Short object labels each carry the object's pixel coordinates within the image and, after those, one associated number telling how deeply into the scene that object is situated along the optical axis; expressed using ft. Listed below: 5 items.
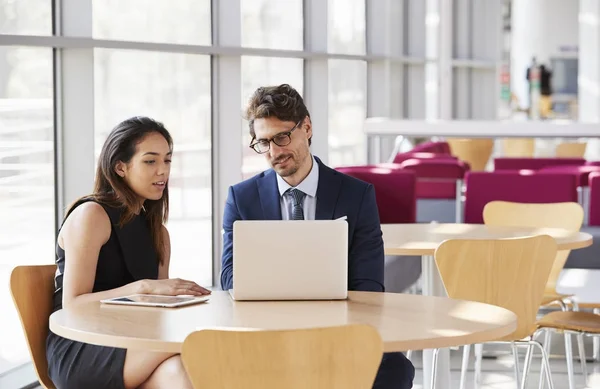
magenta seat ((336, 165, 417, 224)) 23.27
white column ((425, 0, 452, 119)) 48.75
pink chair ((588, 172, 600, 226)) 24.81
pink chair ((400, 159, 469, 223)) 29.91
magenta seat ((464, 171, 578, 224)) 23.70
